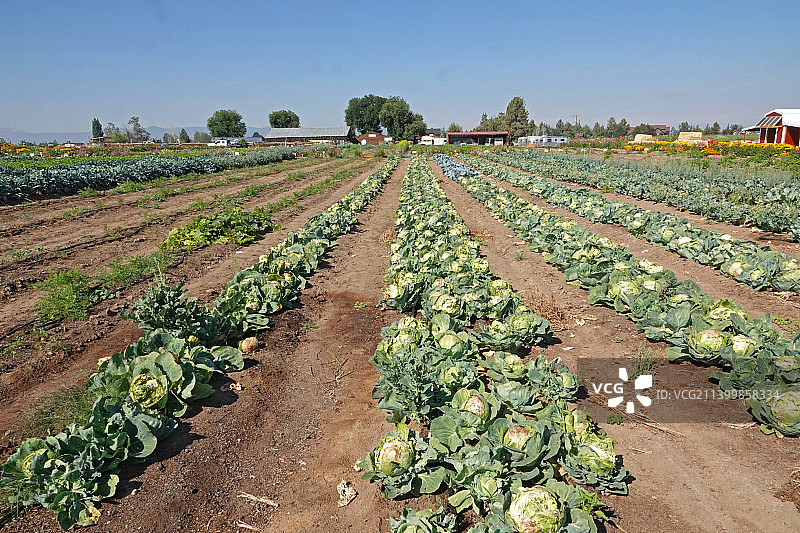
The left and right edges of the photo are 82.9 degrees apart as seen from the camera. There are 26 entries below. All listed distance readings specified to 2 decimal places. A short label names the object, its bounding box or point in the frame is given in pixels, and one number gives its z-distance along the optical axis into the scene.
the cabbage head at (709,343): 5.01
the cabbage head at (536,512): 2.84
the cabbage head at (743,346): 4.77
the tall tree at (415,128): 119.50
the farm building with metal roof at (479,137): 91.75
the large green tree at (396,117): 120.94
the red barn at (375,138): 111.31
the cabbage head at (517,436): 3.40
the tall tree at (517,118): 97.31
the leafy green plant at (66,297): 7.14
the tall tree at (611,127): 134.12
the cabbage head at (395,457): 3.42
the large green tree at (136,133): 130.88
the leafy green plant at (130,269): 8.66
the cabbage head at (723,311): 5.46
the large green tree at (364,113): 143.25
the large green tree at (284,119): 173.00
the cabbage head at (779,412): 4.05
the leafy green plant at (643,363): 5.20
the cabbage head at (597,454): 3.37
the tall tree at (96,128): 156.50
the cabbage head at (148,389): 4.23
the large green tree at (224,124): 158.75
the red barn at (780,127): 41.78
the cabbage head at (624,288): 6.66
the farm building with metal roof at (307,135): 109.94
